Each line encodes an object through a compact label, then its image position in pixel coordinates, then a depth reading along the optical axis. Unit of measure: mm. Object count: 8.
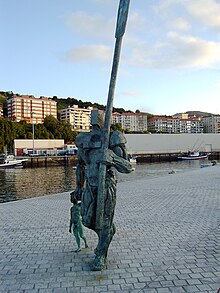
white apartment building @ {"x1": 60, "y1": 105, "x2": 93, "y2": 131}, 114725
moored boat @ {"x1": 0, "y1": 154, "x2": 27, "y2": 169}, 42719
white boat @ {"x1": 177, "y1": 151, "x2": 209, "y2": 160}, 61153
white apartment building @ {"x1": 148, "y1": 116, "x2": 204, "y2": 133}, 134500
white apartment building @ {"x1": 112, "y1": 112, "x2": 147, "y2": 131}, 125625
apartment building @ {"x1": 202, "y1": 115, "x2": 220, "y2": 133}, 129375
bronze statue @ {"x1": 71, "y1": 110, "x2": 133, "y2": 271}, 4316
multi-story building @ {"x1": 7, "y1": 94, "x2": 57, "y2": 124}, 106938
